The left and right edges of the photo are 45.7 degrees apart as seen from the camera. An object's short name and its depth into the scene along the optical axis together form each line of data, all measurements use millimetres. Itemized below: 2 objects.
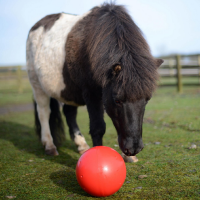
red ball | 2225
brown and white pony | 2418
